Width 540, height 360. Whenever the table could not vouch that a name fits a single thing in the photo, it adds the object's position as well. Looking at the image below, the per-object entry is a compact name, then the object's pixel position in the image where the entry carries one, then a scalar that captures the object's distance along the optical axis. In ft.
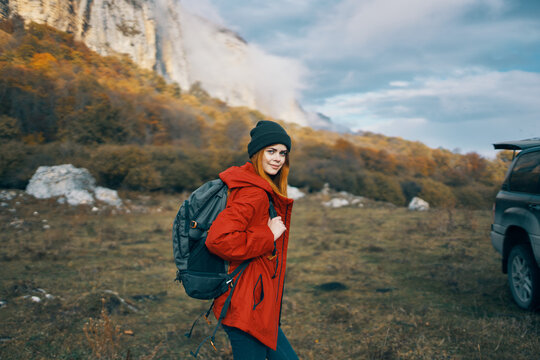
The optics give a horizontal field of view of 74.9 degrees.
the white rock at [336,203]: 61.98
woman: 5.22
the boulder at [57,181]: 44.48
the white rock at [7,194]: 40.53
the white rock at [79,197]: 45.07
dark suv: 12.54
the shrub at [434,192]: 87.98
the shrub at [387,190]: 92.97
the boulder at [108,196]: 48.80
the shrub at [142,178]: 56.59
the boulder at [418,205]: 54.65
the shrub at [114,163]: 53.98
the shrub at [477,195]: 74.49
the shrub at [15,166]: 43.52
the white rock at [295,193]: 73.99
